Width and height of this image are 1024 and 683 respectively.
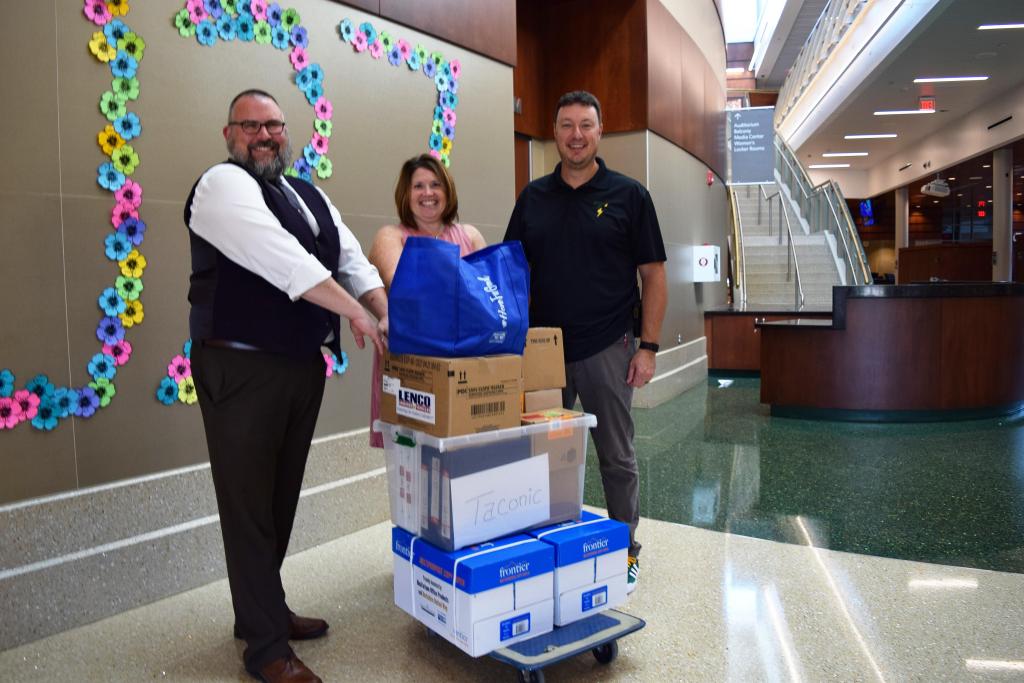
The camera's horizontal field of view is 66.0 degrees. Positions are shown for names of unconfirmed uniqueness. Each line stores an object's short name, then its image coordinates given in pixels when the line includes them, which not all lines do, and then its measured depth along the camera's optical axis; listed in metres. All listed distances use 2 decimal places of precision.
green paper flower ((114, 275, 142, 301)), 2.70
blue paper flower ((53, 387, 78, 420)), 2.54
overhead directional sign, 11.13
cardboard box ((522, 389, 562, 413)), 2.34
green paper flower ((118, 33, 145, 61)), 2.68
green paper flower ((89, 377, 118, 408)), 2.64
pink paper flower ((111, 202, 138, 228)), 2.67
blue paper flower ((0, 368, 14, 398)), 2.40
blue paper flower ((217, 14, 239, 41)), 3.00
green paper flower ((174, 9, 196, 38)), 2.84
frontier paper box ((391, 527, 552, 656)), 1.99
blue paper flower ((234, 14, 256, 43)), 3.07
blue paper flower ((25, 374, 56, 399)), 2.47
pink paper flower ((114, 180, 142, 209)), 2.68
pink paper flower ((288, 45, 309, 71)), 3.30
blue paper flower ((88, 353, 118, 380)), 2.64
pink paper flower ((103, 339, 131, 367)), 2.68
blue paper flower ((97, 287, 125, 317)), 2.65
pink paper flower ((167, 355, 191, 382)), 2.88
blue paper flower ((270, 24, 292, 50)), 3.22
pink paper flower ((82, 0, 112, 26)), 2.57
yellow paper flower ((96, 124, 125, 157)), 2.63
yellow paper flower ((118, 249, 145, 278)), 2.71
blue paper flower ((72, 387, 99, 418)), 2.59
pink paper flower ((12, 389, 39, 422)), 2.44
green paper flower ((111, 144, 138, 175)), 2.67
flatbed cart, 2.00
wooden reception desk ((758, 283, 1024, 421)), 6.12
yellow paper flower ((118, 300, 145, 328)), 2.72
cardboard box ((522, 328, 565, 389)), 2.36
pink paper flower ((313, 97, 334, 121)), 3.42
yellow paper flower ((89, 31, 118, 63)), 2.60
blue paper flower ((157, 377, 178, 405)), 2.84
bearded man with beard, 1.95
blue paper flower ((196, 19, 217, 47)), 2.92
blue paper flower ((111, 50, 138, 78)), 2.66
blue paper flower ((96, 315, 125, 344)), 2.65
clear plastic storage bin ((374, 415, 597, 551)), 2.06
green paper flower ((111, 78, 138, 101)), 2.66
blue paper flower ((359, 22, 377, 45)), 3.60
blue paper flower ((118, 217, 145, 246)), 2.70
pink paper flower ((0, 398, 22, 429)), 2.40
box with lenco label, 1.98
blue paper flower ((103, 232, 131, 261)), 2.66
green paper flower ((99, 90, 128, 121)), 2.63
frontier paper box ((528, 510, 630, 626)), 2.16
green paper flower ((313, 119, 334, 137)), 3.41
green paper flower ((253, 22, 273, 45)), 3.14
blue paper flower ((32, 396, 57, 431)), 2.49
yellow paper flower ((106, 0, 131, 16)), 2.64
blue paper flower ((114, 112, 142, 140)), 2.67
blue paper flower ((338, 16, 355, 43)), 3.49
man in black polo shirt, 2.72
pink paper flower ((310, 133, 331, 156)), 3.40
